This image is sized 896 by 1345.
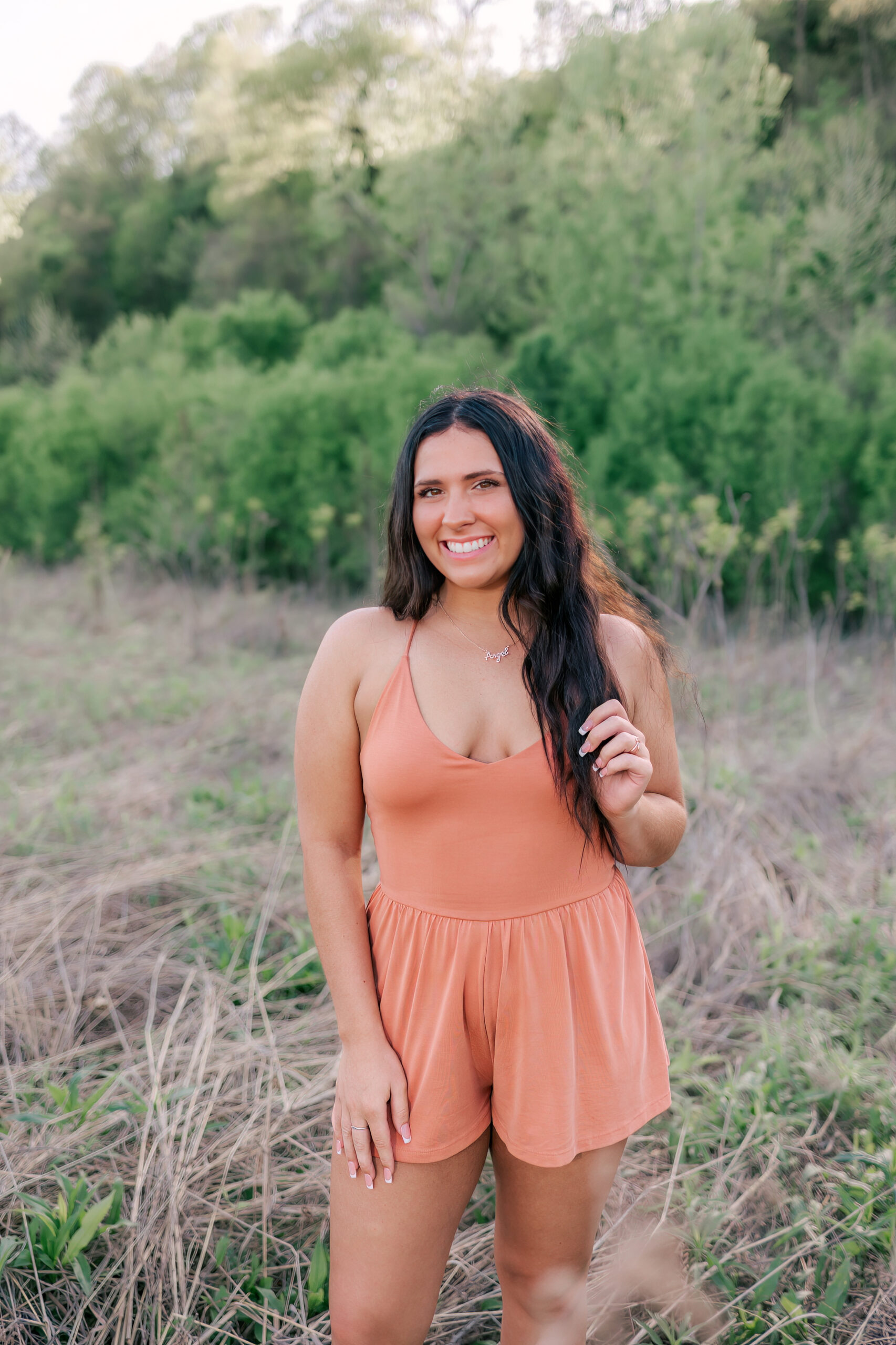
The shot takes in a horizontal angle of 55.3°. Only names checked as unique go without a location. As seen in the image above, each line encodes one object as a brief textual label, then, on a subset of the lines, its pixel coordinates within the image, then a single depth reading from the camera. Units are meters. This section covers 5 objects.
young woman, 1.19
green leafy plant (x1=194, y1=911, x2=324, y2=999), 2.61
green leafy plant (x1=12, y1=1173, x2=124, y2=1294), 1.64
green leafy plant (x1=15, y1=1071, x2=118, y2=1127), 1.93
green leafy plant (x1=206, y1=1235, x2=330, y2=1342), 1.66
